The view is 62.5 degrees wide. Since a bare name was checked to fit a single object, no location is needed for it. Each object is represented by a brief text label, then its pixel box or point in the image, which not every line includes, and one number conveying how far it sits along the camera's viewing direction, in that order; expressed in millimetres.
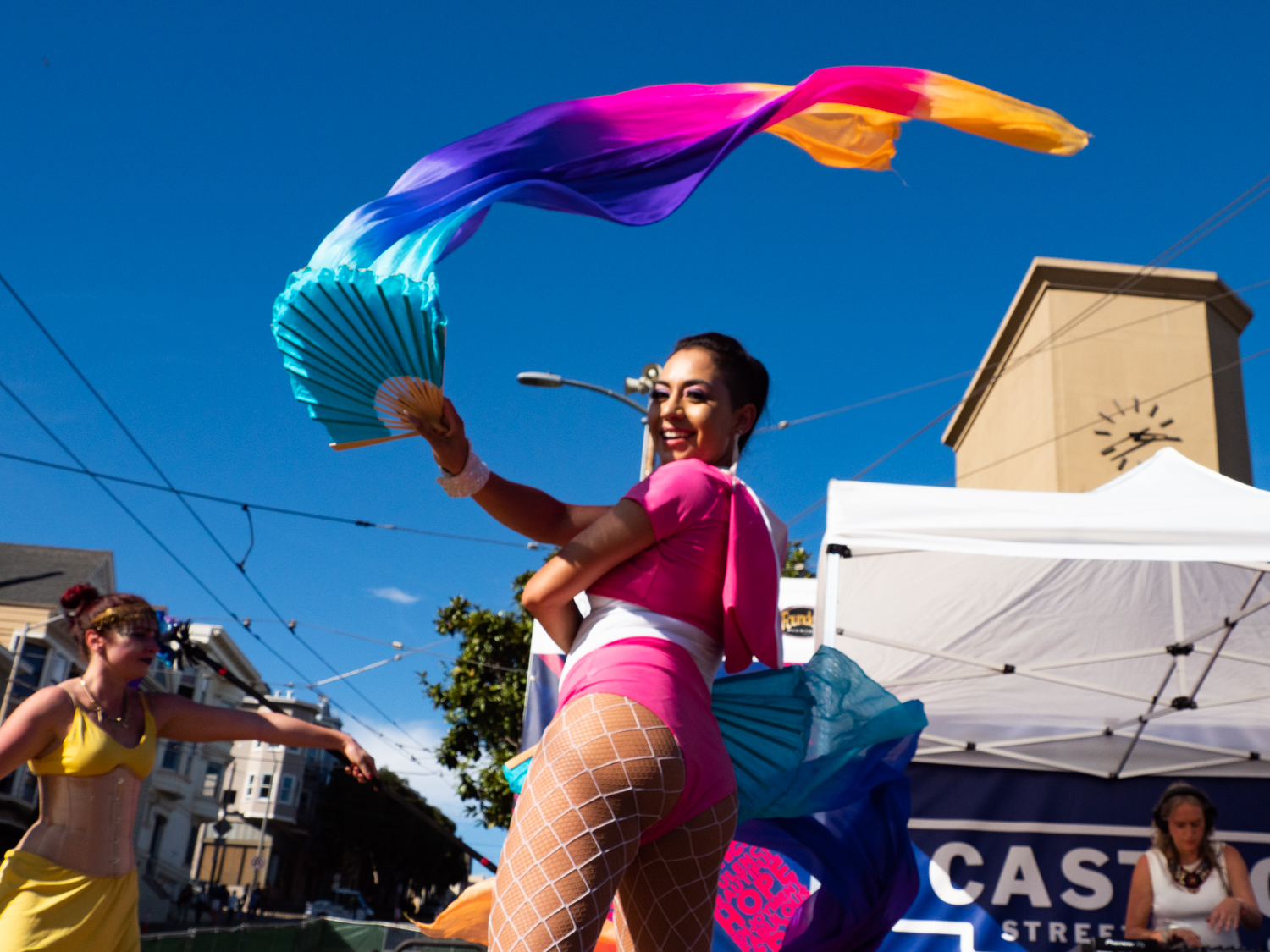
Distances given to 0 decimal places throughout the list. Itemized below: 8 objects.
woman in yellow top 2492
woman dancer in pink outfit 1368
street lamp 11406
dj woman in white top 5336
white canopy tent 5949
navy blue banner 5727
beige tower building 19578
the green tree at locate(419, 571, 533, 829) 16297
